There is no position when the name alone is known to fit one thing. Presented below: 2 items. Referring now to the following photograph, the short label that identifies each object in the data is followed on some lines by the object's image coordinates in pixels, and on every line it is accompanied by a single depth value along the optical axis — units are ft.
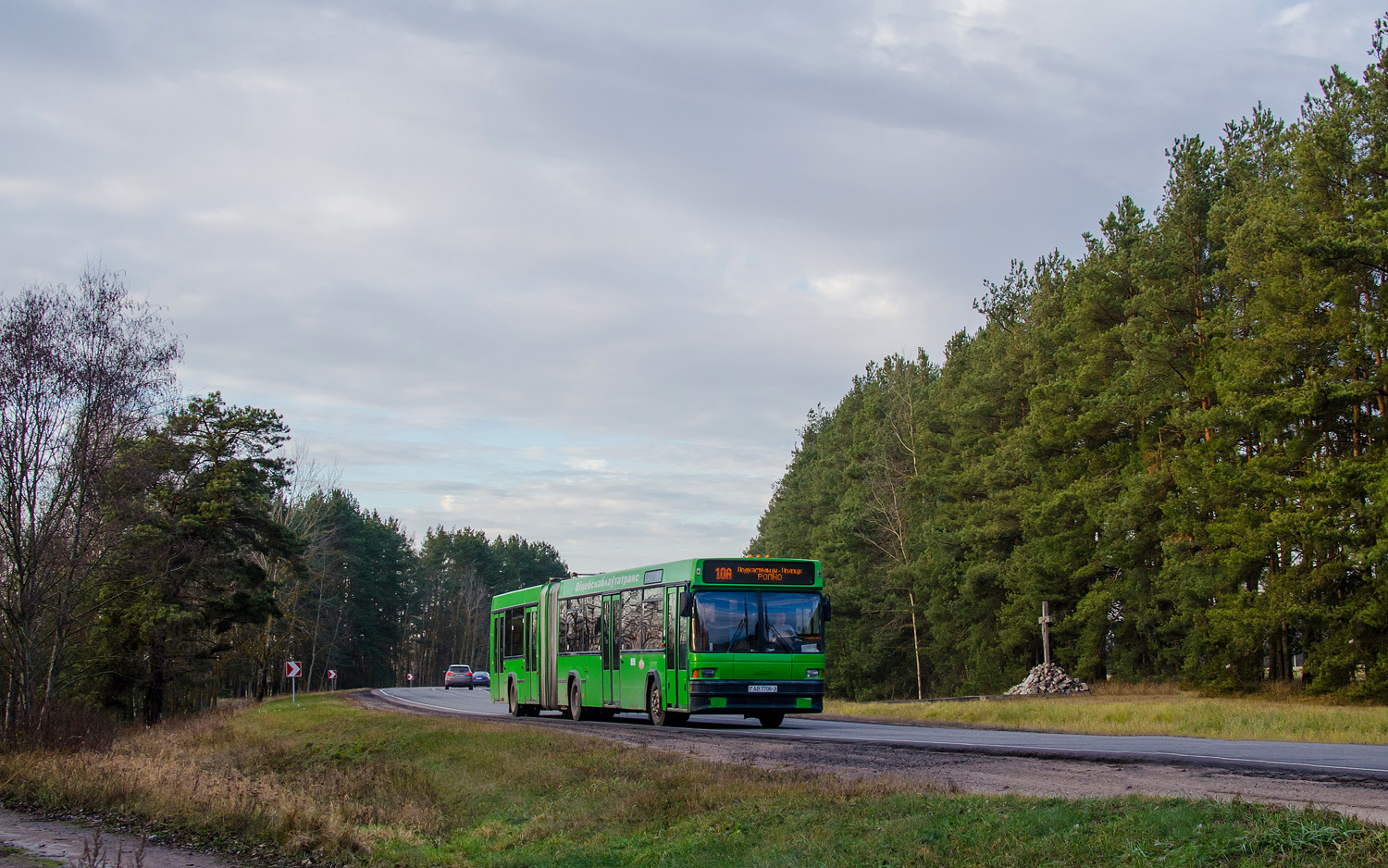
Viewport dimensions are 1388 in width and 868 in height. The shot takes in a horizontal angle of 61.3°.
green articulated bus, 74.59
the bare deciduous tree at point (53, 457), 81.35
